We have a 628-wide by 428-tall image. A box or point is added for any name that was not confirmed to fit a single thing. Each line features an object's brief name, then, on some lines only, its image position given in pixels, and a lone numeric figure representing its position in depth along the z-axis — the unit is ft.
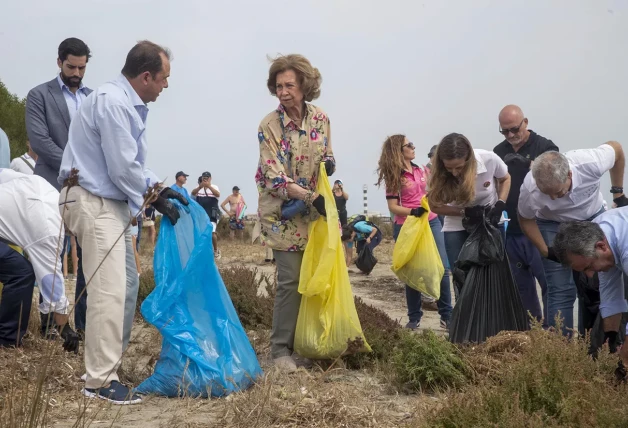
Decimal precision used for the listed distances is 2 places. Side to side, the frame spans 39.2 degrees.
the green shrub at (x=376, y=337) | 17.98
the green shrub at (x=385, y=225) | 77.40
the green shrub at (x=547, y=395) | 10.41
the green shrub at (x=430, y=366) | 15.07
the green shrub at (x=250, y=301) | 22.86
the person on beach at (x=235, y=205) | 64.49
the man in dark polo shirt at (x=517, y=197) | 21.06
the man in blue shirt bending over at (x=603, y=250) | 13.51
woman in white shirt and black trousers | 19.11
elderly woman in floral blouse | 17.85
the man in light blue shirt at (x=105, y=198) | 14.49
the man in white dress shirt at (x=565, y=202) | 18.35
